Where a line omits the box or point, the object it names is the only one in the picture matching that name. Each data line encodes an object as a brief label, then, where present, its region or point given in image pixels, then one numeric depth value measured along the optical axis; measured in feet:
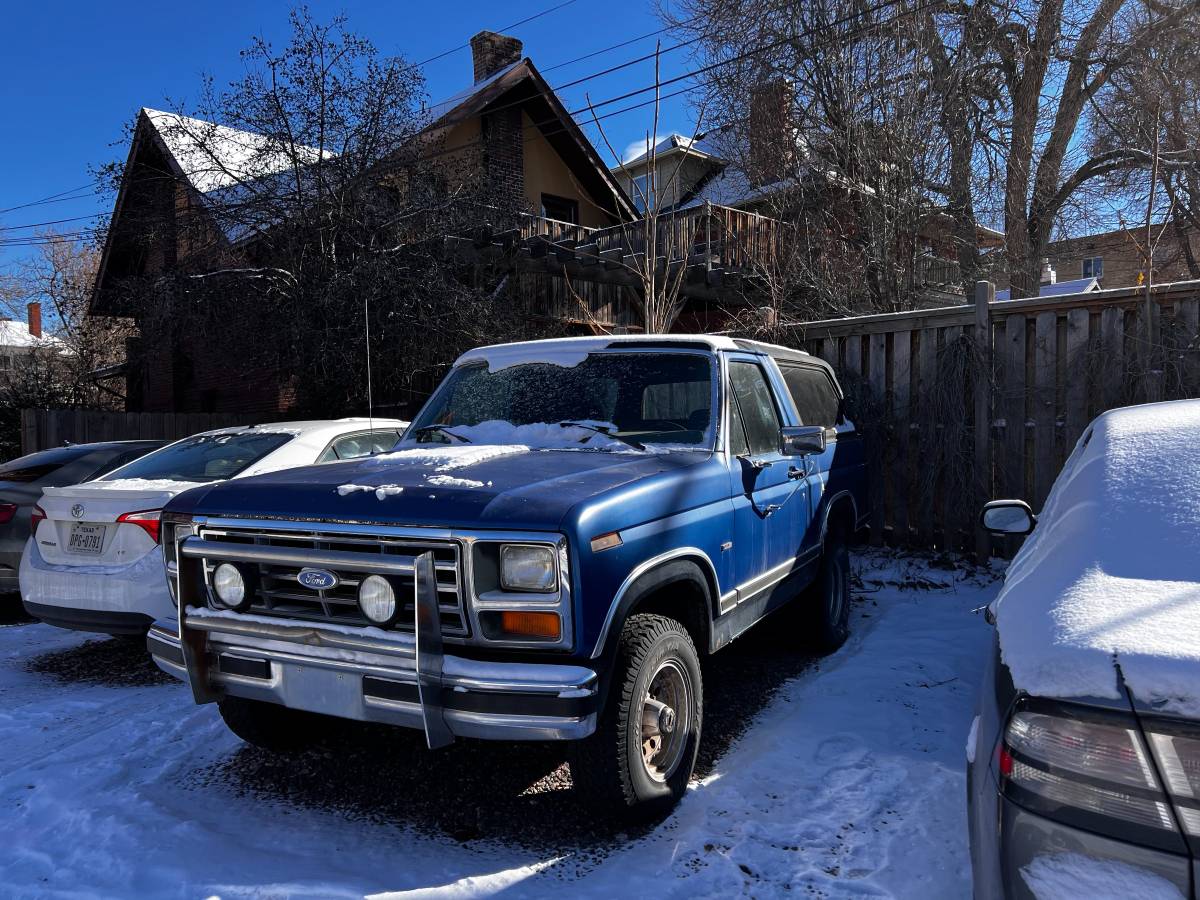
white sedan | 16.25
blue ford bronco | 9.23
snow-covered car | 4.93
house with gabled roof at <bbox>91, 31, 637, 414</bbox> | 39.55
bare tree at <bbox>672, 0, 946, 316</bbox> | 36.29
